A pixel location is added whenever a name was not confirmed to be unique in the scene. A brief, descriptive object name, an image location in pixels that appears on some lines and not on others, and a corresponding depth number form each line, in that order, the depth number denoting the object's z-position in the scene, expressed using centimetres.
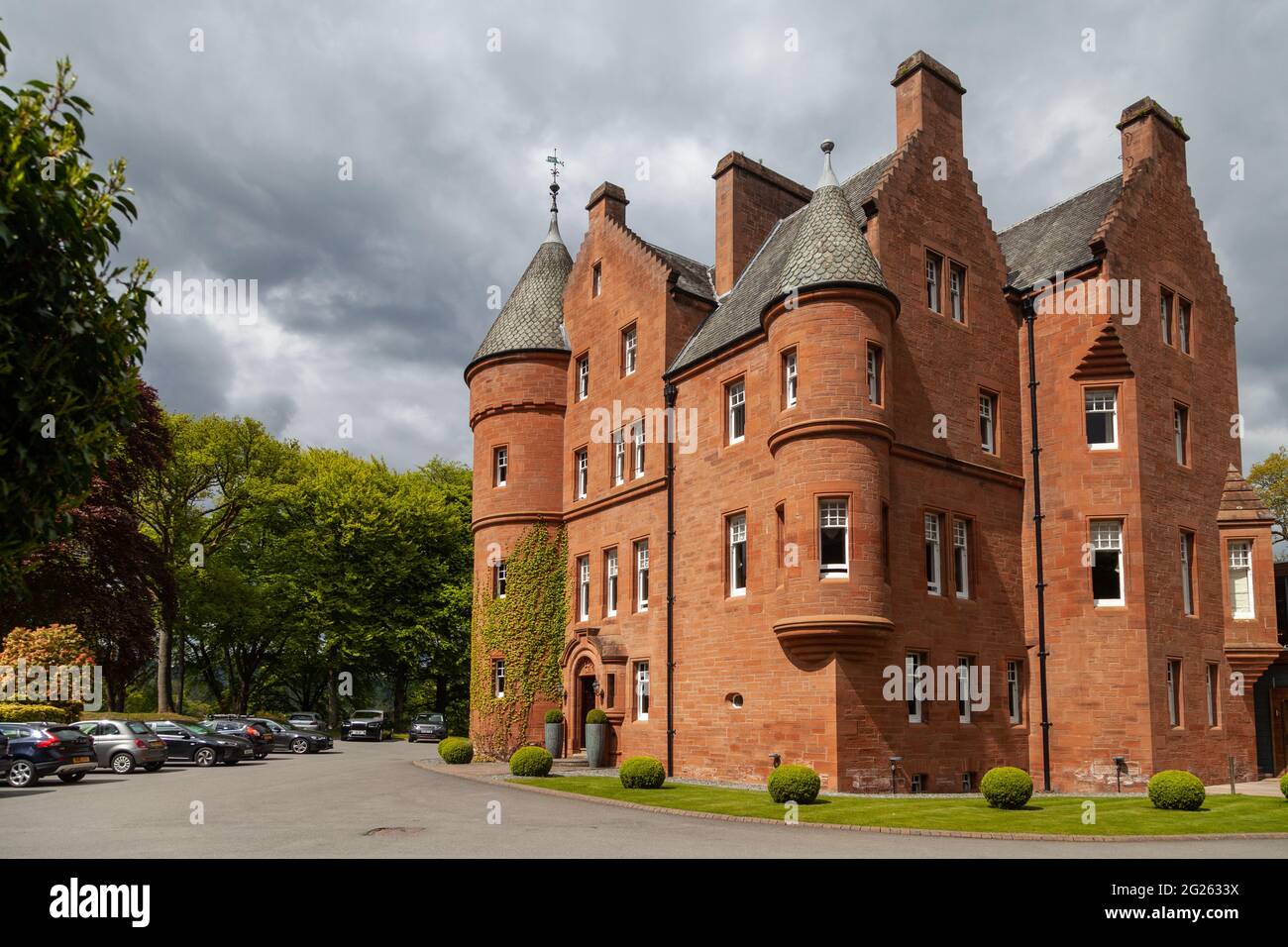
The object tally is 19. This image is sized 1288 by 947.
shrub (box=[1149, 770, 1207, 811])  2058
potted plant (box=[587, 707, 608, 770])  3130
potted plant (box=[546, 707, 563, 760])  3366
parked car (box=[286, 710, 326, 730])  4862
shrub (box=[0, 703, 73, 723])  3319
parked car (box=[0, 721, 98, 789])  2595
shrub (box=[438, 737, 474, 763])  3219
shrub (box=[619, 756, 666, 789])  2377
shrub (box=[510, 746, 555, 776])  2702
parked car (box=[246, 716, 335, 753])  4356
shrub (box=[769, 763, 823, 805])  2072
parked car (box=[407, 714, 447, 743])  5300
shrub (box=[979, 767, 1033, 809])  1995
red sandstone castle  2533
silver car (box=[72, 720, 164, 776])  3039
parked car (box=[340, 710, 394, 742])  5578
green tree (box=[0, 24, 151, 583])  728
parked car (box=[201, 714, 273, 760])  3756
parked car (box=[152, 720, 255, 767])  3347
